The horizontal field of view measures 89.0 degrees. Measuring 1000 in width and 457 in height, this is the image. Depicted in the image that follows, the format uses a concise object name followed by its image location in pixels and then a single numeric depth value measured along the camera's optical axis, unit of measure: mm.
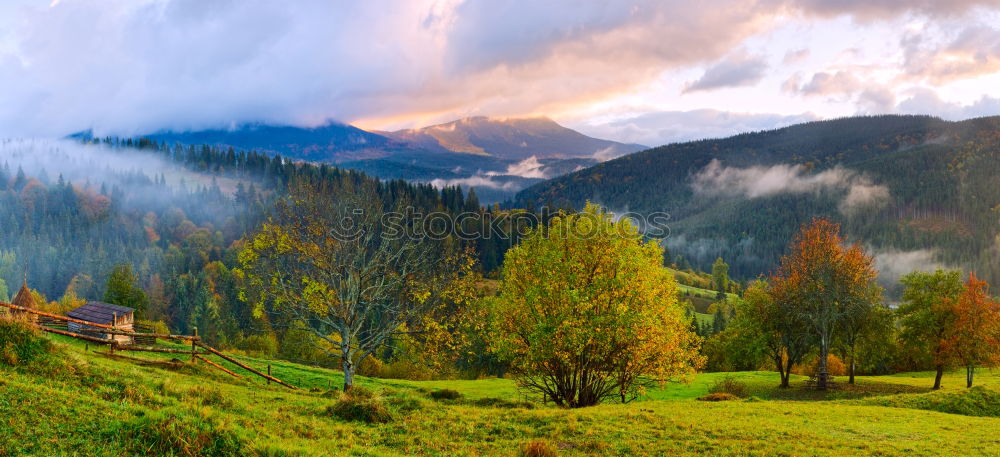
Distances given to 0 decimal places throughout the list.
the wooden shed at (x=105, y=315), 53281
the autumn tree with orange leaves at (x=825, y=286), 48312
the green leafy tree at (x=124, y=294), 78000
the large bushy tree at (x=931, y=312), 49406
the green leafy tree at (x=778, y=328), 50406
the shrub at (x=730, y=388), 45844
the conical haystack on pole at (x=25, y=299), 57469
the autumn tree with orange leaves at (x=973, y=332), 46938
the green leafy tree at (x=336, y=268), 30734
